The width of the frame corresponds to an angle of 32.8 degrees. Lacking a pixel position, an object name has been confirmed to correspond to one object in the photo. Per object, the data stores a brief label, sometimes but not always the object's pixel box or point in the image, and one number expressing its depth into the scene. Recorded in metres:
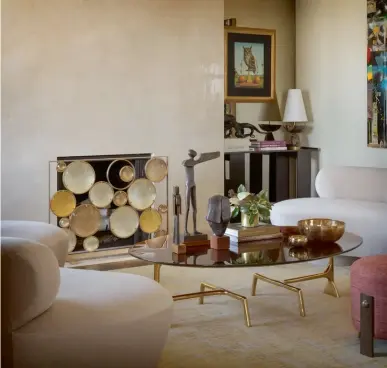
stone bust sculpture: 3.36
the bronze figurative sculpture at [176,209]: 3.43
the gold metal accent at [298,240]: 3.47
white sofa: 4.39
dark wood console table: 6.34
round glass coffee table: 3.10
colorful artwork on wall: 5.66
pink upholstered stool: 2.93
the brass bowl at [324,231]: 3.52
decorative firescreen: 4.95
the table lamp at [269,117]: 6.53
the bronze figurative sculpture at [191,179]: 3.42
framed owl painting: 6.23
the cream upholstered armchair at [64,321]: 2.28
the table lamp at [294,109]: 6.34
